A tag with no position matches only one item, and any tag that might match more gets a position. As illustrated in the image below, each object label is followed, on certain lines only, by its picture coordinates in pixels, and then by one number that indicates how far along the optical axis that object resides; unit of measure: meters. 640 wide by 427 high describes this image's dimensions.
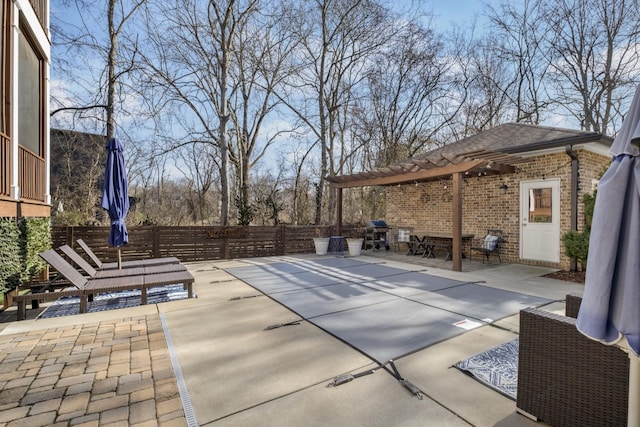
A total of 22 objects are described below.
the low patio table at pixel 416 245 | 10.08
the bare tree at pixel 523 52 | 14.88
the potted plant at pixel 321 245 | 10.78
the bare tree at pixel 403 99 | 16.05
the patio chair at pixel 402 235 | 11.19
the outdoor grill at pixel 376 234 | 11.57
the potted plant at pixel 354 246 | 10.45
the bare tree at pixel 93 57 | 9.52
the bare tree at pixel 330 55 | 13.77
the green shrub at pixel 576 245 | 6.45
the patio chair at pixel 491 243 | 8.41
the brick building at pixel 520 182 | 7.24
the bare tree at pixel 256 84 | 13.31
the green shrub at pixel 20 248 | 4.45
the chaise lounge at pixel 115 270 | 5.22
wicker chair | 1.77
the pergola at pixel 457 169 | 7.23
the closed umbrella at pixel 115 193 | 5.28
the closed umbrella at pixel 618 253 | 1.18
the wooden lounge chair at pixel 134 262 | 6.04
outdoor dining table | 9.09
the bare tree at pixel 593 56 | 12.76
